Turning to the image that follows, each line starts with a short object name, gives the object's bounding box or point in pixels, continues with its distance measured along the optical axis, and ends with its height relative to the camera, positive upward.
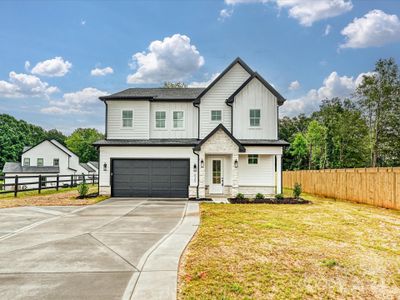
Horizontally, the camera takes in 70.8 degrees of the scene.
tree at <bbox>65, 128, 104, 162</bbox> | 75.62 +3.83
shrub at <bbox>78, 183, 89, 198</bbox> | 17.11 -1.77
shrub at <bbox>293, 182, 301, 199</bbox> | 17.44 -1.82
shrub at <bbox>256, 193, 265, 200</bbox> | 16.39 -2.03
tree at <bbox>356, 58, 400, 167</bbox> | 31.88 +6.48
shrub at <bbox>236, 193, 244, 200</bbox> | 16.09 -1.97
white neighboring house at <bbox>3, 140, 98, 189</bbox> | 41.97 -0.01
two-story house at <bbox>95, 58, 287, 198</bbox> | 17.95 +1.29
